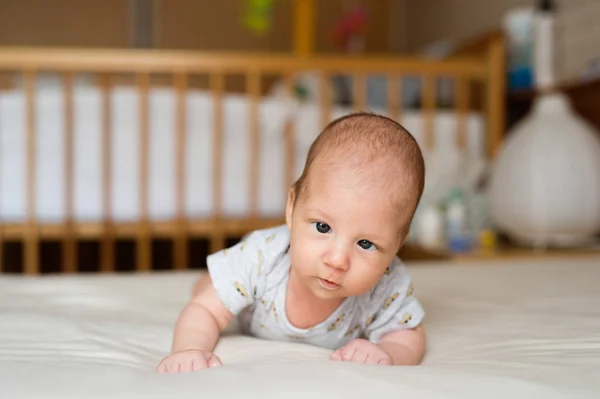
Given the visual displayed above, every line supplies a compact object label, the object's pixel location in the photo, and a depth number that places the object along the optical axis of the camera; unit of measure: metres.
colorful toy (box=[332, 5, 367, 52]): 3.92
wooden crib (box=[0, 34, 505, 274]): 2.21
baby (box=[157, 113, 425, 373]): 0.69
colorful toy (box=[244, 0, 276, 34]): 3.63
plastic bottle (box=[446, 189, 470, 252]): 2.15
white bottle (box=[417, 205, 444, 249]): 2.28
